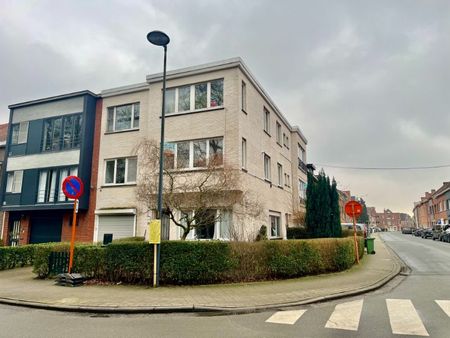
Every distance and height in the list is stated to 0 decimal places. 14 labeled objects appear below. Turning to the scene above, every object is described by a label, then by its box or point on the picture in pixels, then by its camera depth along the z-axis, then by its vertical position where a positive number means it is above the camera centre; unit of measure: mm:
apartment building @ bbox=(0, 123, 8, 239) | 23736 +6463
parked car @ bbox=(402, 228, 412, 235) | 74262 +554
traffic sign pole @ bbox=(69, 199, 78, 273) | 10812 -603
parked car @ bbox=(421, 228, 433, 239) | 45662 +75
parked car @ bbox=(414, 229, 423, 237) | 53075 +92
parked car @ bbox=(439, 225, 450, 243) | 34806 -146
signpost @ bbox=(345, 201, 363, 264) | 15176 +1027
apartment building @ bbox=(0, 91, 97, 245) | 20578 +4157
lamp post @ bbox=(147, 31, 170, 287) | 10048 +5504
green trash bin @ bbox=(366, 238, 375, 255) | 20652 -763
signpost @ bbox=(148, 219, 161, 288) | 9953 -128
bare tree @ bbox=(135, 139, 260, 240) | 12146 +1605
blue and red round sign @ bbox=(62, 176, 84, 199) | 11102 +1475
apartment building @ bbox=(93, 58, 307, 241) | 16219 +4801
